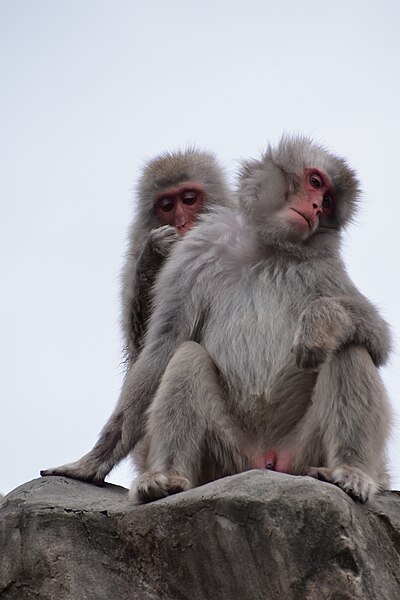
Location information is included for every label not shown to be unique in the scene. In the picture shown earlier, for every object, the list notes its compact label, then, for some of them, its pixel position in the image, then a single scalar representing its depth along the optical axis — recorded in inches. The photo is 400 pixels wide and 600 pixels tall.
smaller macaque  567.2
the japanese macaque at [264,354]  414.9
